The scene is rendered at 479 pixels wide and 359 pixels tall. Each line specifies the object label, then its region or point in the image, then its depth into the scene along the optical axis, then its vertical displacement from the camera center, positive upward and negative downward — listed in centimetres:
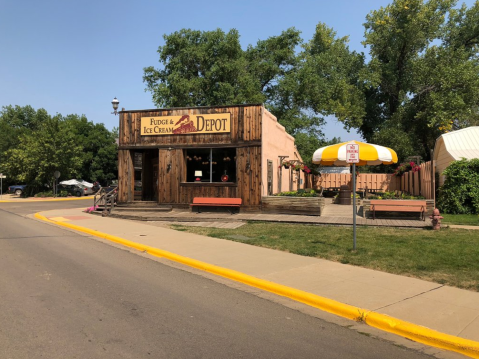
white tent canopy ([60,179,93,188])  4109 +52
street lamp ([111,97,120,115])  1856 +417
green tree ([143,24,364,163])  3194 +1023
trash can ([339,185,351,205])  1938 -35
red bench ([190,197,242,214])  1630 -61
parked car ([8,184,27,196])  4357 -17
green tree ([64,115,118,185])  5094 +484
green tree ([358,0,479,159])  2666 +914
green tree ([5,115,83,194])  3647 +307
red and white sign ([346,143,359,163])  814 +76
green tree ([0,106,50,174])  6234 +1202
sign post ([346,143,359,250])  813 +75
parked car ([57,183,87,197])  3919 -14
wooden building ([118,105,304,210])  1647 +172
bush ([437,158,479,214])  1486 +6
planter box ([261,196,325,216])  1512 -69
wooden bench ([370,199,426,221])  1344 -64
